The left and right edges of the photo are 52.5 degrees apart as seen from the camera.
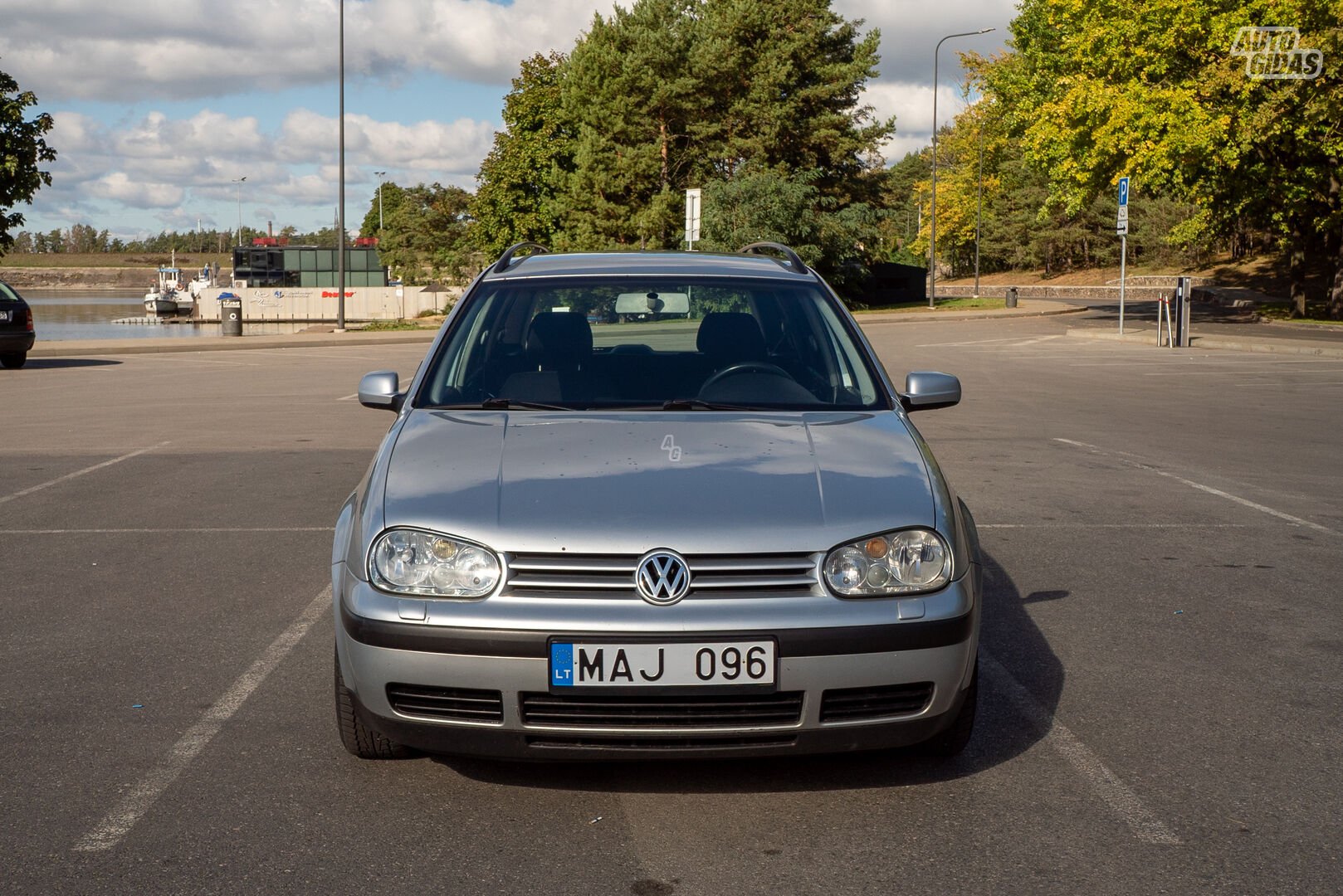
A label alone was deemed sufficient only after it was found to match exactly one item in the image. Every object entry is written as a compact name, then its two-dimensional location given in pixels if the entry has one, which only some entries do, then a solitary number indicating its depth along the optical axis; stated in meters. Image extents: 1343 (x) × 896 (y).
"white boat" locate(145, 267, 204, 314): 98.81
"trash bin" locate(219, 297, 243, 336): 35.22
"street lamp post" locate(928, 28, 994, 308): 48.56
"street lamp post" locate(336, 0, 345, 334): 35.50
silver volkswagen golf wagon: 3.41
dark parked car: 22.38
